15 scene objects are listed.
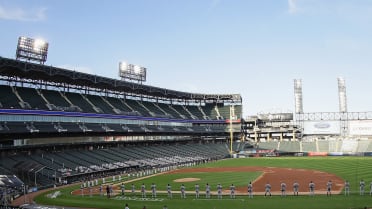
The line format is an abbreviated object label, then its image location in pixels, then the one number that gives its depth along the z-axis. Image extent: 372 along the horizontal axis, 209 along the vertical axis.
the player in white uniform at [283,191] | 33.51
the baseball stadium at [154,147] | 35.65
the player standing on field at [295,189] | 33.78
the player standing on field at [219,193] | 33.19
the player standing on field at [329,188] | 32.64
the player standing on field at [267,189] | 34.50
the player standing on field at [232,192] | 33.31
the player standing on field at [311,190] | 32.81
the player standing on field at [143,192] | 36.44
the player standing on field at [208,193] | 34.28
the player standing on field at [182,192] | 34.94
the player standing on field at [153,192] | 36.15
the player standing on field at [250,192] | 33.14
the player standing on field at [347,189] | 32.19
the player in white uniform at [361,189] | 31.88
